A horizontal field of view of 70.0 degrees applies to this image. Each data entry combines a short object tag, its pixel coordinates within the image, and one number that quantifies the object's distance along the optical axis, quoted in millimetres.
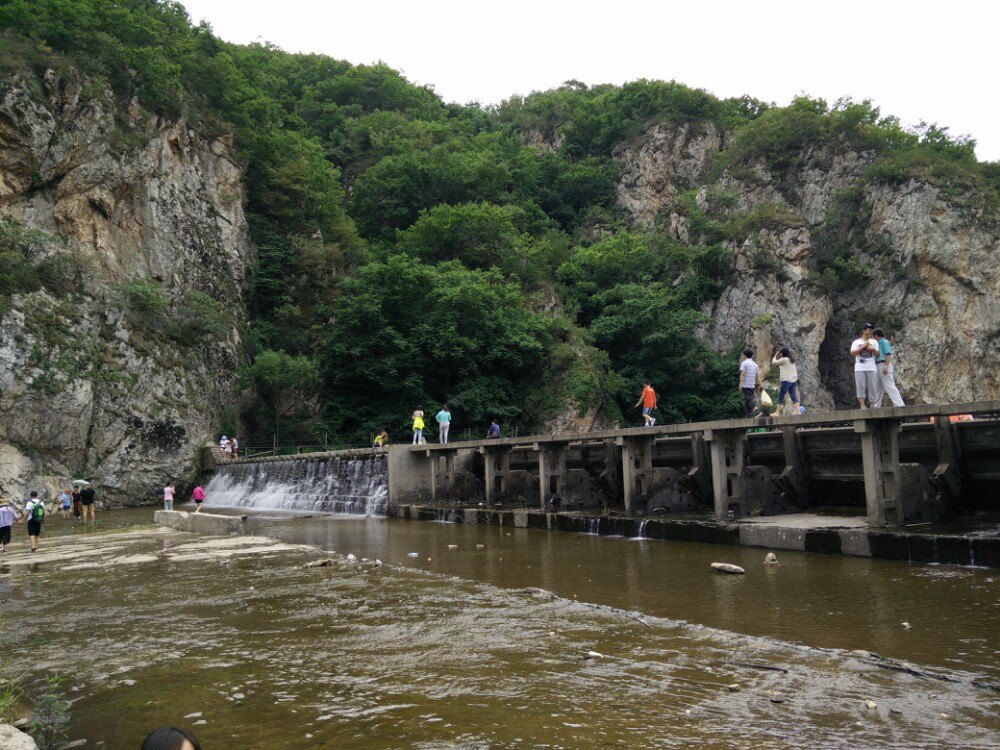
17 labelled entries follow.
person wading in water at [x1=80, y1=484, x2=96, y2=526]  22770
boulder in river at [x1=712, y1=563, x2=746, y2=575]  9750
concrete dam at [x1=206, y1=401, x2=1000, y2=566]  11227
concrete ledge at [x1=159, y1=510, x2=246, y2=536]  17016
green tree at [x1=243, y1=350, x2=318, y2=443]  37500
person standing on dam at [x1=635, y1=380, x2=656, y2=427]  21547
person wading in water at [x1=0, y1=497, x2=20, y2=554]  14983
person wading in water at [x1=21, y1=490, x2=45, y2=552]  15461
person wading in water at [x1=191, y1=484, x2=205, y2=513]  23516
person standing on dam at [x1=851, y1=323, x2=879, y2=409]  12383
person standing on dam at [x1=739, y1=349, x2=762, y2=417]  14609
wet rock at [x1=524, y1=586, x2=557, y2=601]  8281
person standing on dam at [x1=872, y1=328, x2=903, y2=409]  12490
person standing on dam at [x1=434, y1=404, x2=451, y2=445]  24620
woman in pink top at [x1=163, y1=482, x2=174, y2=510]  23214
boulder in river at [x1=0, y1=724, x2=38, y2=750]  3898
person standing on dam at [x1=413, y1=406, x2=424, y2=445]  25859
